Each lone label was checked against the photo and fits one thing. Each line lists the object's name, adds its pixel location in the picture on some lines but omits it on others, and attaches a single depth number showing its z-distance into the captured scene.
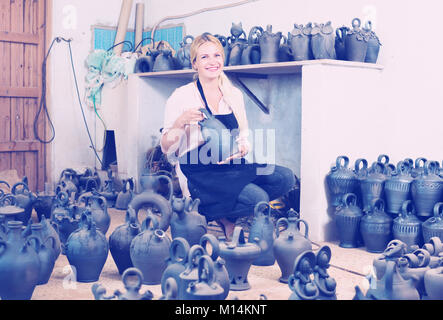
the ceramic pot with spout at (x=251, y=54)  4.76
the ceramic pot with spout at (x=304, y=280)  2.37
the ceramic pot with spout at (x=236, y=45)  4.86
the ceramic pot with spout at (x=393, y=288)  2.43
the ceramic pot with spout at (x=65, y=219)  3.71
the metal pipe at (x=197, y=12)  5.70
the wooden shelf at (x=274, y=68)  4.21
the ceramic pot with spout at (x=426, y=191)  3.81
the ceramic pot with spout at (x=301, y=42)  4.38
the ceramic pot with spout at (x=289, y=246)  3.19
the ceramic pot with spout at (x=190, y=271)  2.42
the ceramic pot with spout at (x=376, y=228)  3.88
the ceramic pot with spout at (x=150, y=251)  3.03
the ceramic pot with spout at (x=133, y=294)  2.18
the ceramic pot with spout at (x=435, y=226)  3.61
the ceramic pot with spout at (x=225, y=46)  4.98
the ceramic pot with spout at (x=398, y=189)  3.91
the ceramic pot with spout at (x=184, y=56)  5.32
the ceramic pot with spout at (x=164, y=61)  5.57
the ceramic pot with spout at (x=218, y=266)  2.58
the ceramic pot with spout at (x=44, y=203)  4.47
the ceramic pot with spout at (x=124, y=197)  5.24
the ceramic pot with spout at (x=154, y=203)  4.04
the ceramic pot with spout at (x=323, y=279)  2.39
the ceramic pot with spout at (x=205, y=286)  2.29
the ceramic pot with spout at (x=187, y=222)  3.48
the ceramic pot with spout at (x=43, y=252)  3.03
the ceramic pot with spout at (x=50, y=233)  3.27
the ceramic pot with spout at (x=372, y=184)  4.01
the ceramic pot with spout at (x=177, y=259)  2.62
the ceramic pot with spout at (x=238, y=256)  3.01
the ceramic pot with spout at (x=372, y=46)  4.38
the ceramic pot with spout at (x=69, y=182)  5.13
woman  3.95
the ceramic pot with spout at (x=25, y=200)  4.25
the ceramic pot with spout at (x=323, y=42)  4.29
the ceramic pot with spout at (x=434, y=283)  2.69
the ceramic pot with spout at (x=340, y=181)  4.09
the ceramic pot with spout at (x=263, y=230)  3.46
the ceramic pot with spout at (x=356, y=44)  4.29
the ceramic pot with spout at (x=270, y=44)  4.59
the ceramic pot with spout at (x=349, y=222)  4.01
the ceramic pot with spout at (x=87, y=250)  3.11
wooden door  6.17
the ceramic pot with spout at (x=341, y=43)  4.41
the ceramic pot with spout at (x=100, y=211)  3.89
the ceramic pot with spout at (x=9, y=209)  3.55
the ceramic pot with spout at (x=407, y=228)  3.76
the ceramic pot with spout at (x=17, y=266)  2.72
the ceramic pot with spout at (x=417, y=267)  2.74
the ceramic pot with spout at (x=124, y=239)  3.21
